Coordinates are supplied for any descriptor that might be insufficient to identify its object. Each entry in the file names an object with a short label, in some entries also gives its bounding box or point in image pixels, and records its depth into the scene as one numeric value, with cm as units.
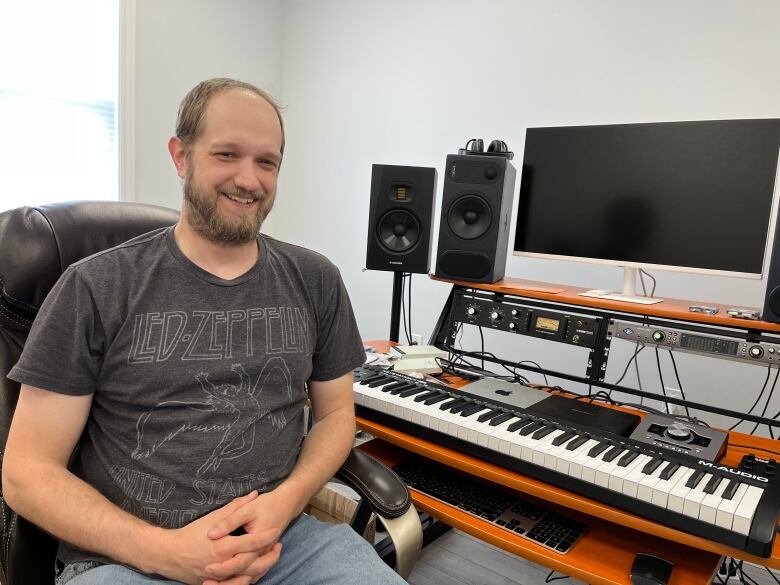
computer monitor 137
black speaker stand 210
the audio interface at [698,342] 125
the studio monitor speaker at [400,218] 194
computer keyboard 114
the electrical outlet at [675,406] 198
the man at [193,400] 91
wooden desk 101
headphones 175
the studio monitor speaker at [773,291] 125
